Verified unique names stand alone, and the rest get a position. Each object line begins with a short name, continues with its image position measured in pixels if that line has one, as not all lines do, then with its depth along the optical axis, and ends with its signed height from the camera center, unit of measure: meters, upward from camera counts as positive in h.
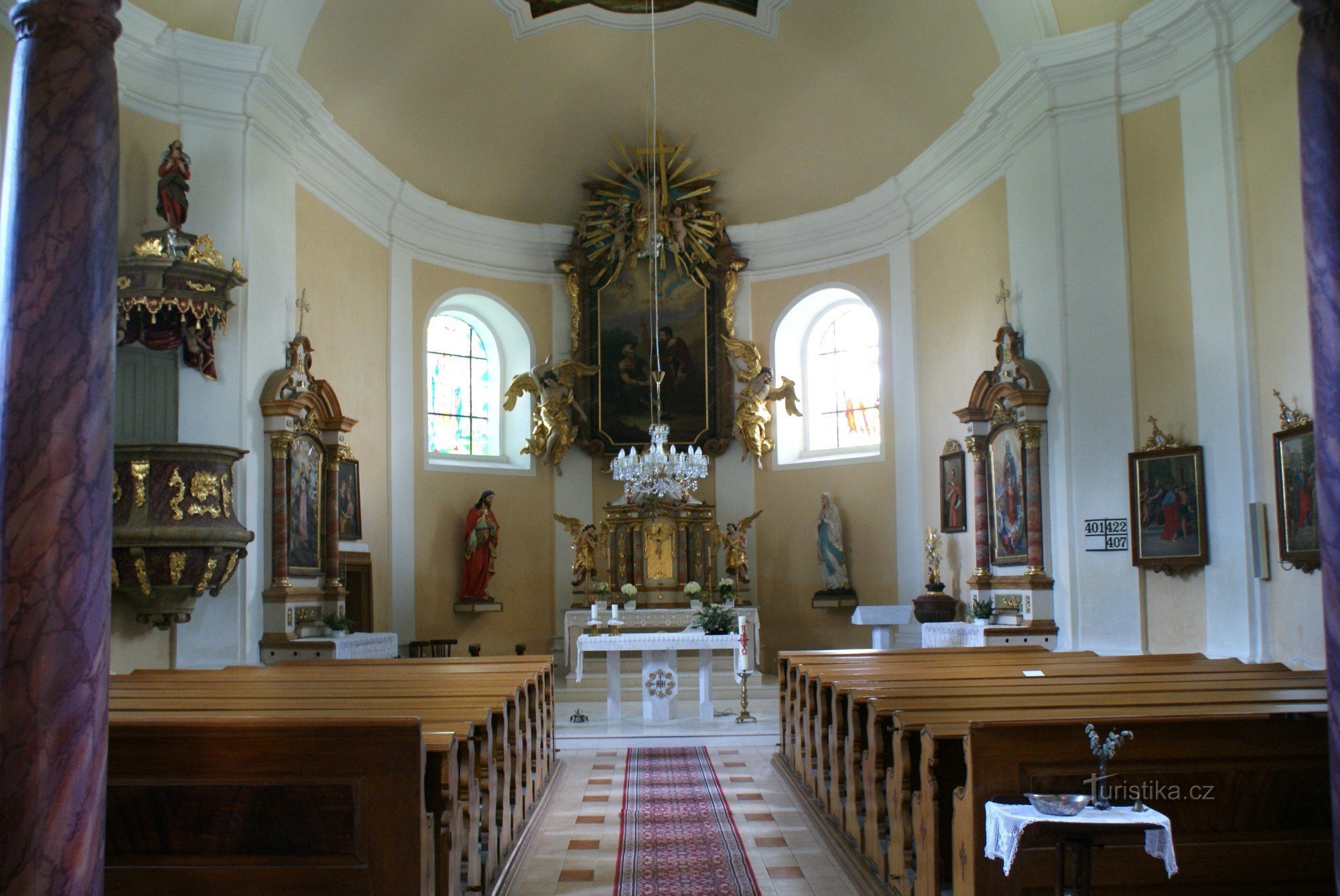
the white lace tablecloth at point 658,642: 10.73 -0.92
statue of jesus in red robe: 14.68 +0.02
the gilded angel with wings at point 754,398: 15.84 +2.10
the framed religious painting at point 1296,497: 8.26 +0.29
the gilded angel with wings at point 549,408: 15.76 +2.00
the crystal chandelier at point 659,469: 12.02 +0.85
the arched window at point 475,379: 15.70 +2.48
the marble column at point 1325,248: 3.63 +0.96
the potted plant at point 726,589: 14.45 -0.55
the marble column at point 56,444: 3.25 +0.35
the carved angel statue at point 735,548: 15.24 -0.03
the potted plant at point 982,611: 11.81 -0.74
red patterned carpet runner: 5.41 -1.65
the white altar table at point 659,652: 10.75 -1.03
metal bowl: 3.63 -0.88
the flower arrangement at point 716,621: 11.29 -0.76
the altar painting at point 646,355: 16.06 +2.79
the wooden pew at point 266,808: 4.16 -0.96
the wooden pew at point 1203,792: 4.18 -1.00
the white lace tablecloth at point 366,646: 10.74 -0.95
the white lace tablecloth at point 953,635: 11.55 -1.00
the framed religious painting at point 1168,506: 9.78 +0.28
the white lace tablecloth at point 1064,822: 3.47 -0.91
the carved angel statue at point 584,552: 15.25 -0.05
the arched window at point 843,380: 15.83 +2.38
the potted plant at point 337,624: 11.38 -0.72
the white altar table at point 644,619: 14.53 -0.93
